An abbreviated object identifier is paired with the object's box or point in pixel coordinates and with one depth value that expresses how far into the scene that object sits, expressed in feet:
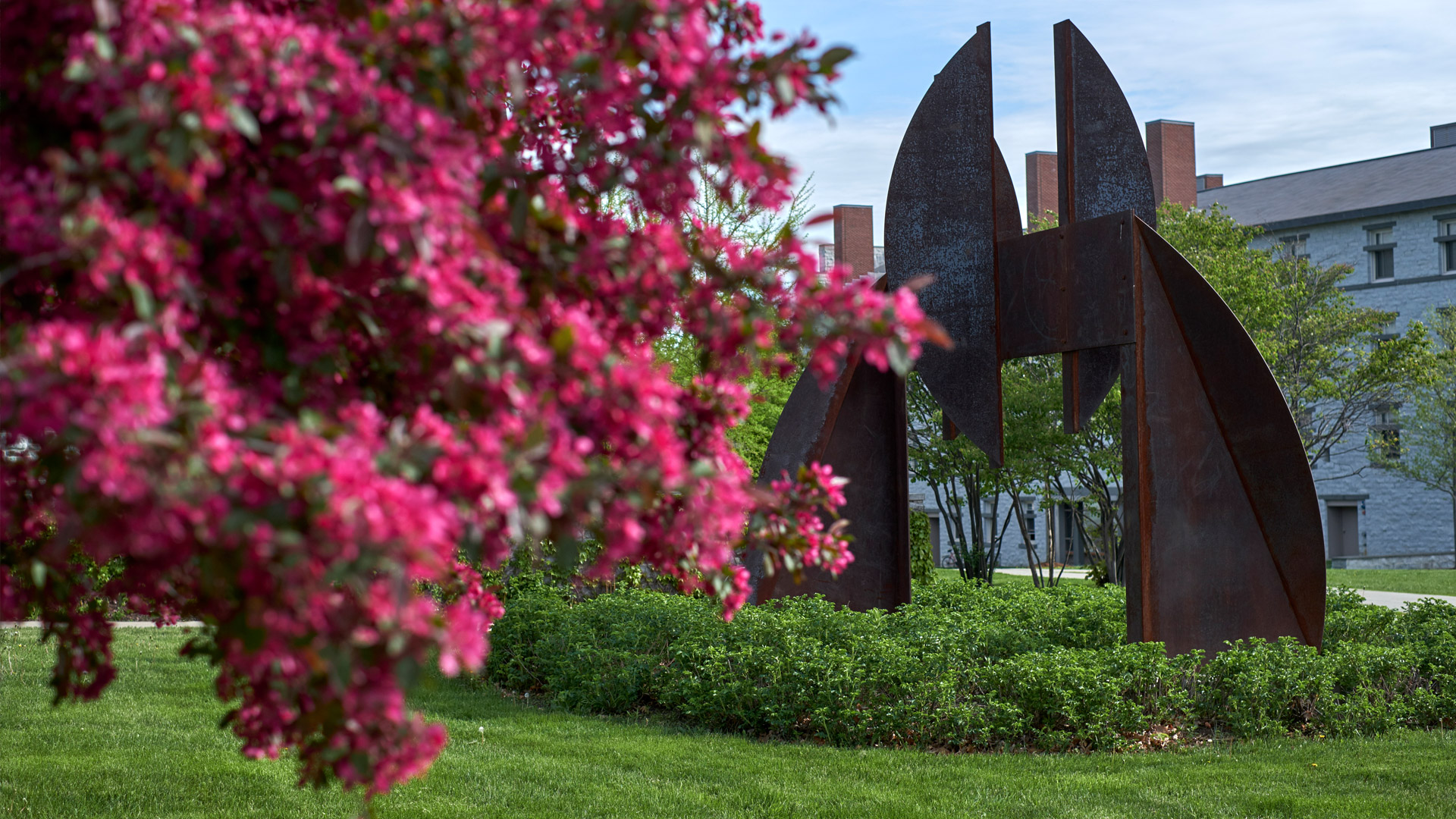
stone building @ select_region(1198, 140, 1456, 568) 117.80
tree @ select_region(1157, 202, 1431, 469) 67.36
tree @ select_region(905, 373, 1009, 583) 69.00
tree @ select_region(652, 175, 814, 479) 52.70
